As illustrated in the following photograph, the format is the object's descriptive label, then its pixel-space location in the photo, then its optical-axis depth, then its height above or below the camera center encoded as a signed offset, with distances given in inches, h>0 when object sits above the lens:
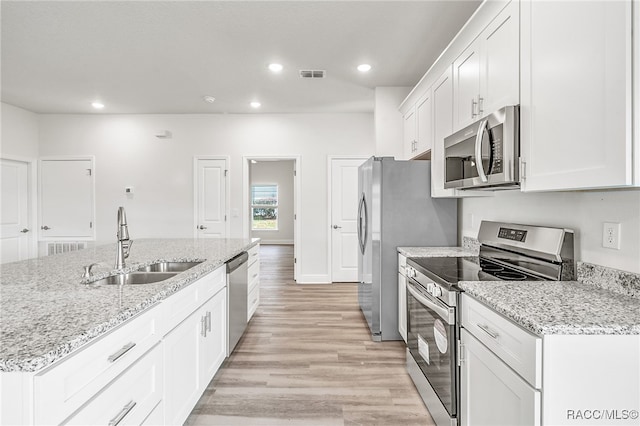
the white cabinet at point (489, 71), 65.2 +32.0
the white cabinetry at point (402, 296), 109.0 -29.6
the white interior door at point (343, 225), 211.6 -10.0
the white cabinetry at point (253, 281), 127.5 -29.7
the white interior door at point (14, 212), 196.5 -1.7
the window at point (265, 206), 427.5 +4.3
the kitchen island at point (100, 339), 33.3 -17.4
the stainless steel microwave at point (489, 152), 64.0 +12.7
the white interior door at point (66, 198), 215.8 +7.3
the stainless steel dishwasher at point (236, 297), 100.3 -28.9
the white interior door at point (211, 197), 214.4 +8.0
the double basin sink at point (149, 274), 75.3 -16.4
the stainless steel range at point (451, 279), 65.2 -15.8
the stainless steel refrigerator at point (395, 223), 119.1 -4.9
